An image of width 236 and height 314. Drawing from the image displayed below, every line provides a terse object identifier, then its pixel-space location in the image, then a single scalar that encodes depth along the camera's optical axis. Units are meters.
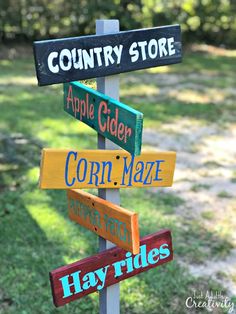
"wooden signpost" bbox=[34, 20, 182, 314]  1.88
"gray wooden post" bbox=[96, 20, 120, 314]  1.99
